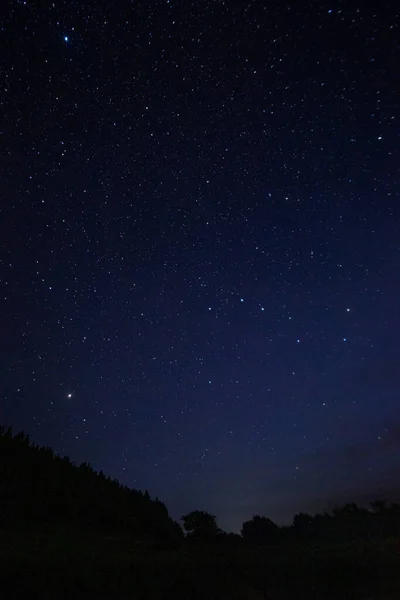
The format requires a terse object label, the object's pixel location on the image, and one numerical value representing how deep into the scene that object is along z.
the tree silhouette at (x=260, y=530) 37.44
